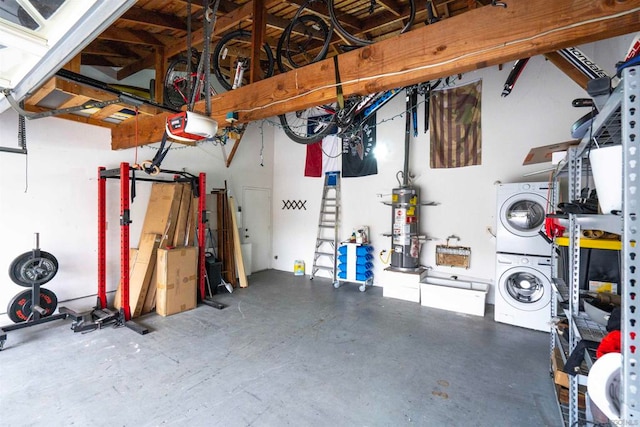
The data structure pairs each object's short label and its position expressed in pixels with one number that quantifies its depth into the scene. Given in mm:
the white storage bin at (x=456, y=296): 4008
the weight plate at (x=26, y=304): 3271
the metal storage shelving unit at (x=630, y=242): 805
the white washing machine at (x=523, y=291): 3423
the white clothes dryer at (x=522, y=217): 3432
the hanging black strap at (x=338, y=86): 2312
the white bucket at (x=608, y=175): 930
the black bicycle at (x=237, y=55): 3488
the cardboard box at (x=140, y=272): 3863
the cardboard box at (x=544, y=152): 2205
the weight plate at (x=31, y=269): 3248
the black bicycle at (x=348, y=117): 3535
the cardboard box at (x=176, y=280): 3865
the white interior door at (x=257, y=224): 6168
